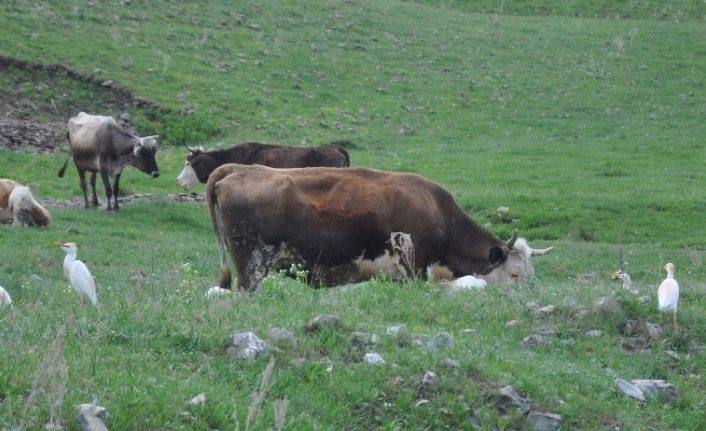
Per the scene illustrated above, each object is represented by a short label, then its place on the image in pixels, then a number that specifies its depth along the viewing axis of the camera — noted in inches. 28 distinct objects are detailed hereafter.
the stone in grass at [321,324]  643.5
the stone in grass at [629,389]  639.8
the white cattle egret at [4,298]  749.8
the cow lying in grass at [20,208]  1642.5
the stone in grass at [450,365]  607.2
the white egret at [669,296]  755.1
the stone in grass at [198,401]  516.7
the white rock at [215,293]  752.3
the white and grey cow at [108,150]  1945.1
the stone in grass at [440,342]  639.1
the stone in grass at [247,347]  592.4
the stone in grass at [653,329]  743.1
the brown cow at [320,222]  948.0
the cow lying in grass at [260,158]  1850.4
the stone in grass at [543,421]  585.3
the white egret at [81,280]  922.7
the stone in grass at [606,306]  756.0
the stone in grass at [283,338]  613.0
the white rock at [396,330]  656.6
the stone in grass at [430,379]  589.9
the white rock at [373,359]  605.6
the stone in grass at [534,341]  700.0
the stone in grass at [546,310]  755.4
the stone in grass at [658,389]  652.7
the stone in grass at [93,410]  485.6
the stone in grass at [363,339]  635.9
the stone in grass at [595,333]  731.4
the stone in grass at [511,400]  592.1
